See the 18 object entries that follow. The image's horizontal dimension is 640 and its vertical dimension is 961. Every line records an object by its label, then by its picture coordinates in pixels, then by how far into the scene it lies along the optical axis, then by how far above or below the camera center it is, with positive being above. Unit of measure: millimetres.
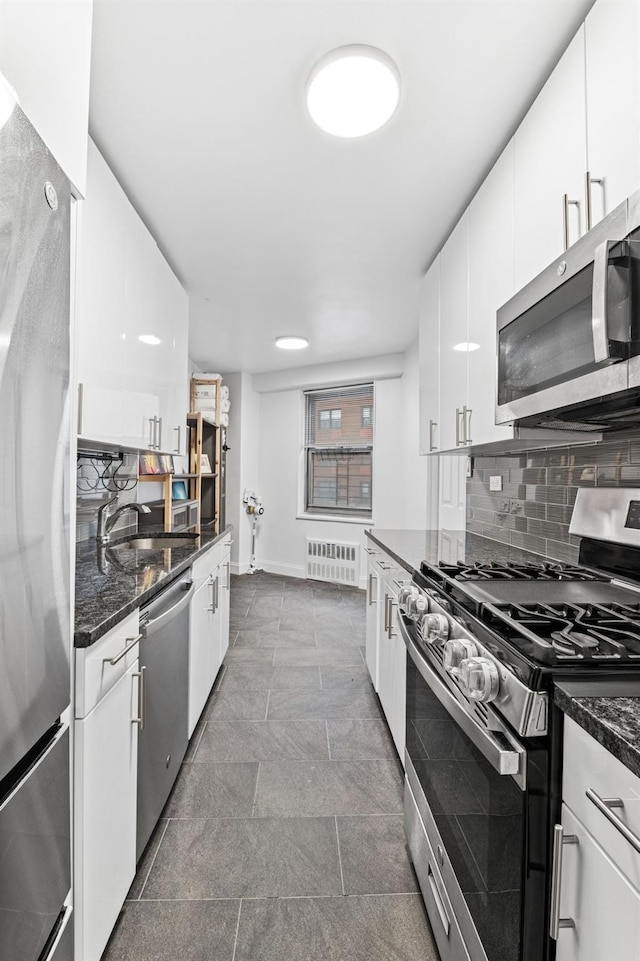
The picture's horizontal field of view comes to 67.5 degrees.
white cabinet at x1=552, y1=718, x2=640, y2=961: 567 -481
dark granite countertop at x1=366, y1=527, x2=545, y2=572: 1924 -283
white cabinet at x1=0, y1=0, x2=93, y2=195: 821 +789
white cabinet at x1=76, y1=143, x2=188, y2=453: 1689 +679
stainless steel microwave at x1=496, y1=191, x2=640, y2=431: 980 +373
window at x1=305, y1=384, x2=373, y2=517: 5555 +431
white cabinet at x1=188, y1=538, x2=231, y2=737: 2158 -719
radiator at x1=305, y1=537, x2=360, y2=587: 5457 -880
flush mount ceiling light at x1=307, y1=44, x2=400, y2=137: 1449 +1280
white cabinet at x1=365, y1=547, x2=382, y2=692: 2641 -756
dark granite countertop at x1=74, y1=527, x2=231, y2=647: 1165 -327
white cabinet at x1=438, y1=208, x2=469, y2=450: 2182 +749
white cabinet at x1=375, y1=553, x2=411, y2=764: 1942 -746
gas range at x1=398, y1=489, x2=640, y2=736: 757 -269
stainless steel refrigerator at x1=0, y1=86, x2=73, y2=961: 745 -110
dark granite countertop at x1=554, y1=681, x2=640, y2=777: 582 -306
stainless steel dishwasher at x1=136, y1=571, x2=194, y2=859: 1484 -747
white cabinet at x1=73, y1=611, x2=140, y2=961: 1053 -750
